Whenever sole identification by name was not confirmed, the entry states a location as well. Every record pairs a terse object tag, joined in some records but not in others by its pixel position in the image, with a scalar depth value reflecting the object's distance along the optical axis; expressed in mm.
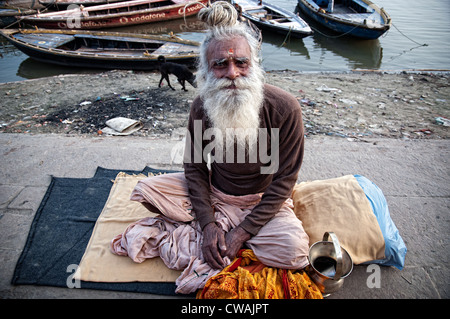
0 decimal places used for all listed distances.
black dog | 6207
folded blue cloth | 1911
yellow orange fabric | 1586
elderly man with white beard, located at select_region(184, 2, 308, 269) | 1790
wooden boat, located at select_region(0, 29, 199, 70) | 8306
